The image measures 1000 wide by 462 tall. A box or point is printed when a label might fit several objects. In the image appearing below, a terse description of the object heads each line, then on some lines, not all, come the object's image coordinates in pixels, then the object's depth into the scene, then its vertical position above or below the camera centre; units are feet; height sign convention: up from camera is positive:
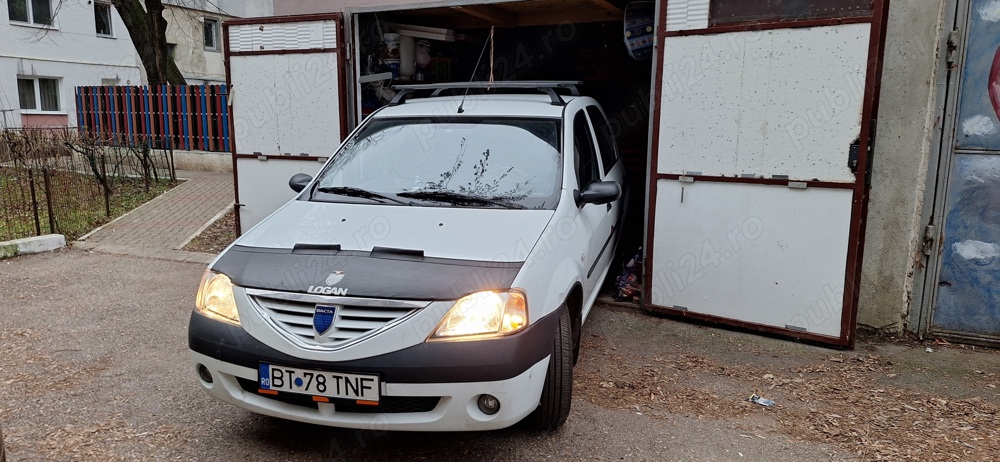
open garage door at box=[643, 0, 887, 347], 14.93 -0.76
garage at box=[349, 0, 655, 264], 21.56 +3.05
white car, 8.85 -2.50
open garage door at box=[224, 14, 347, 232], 20.74 +0.74
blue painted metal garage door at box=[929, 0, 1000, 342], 15.05 -1.67
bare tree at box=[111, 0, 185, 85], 50.78 +6.68
